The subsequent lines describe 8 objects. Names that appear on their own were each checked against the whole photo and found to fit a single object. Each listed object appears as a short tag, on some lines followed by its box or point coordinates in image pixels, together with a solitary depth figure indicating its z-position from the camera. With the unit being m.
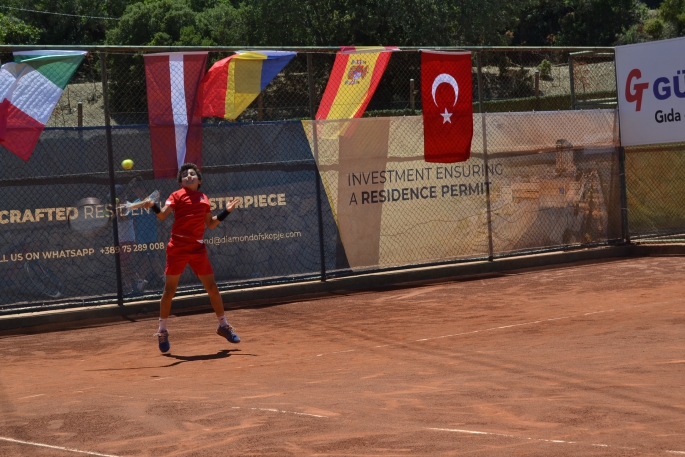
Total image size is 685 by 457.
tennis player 9.17
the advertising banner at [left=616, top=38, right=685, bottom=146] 15.02
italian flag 10.62
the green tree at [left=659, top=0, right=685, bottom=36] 47.12
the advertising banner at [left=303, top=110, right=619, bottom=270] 13.14
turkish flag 13.68
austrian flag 11.53
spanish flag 12.99
